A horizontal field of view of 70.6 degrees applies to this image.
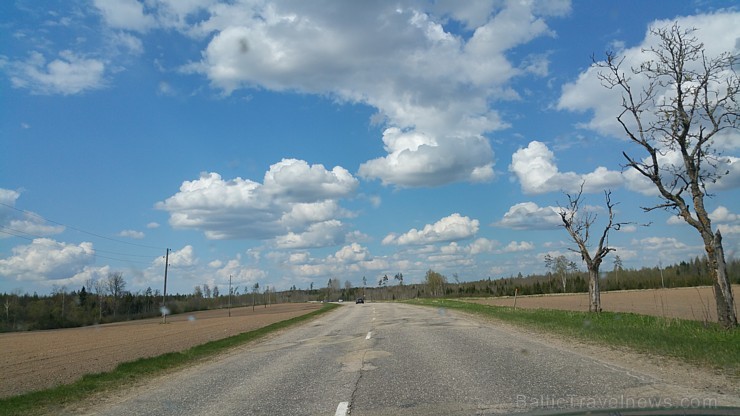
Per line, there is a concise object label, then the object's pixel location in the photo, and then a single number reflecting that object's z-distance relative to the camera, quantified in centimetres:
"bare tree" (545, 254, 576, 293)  10111
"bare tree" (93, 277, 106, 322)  10791
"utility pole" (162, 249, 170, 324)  7238
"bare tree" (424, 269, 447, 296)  17775
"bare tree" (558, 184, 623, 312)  3078
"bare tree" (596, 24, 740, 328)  1669
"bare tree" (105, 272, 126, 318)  13162
